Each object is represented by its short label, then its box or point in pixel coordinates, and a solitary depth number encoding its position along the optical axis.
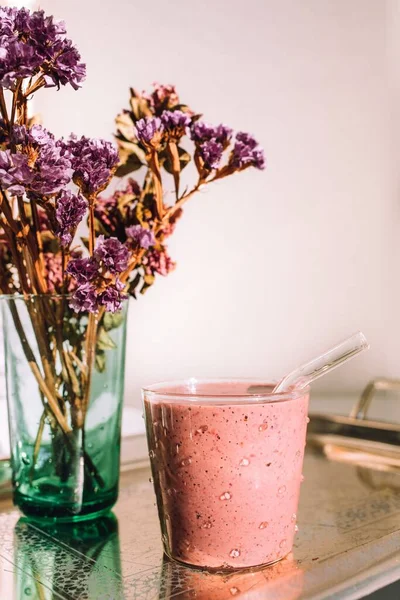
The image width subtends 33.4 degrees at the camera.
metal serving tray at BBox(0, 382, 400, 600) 0.45
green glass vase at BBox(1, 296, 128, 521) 0.58
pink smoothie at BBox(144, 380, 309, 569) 0.46
